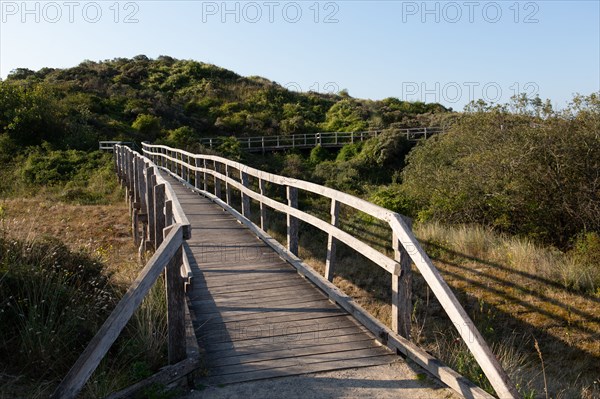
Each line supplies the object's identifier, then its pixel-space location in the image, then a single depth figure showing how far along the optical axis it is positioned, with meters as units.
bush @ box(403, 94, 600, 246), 10.64
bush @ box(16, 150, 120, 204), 17.99
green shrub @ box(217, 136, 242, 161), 30.50
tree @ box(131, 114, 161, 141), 34.33
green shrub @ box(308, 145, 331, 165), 36.09
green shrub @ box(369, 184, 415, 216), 15.09
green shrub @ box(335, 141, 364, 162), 35.00
